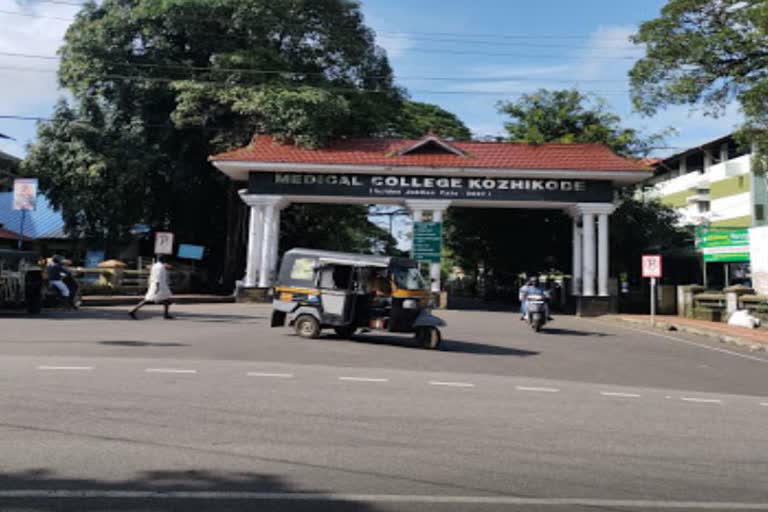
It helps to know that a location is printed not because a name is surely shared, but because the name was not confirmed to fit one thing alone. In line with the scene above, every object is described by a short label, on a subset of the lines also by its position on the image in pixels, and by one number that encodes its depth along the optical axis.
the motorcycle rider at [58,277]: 18.67
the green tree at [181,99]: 28.92
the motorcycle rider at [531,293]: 17.86
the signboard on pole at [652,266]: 21.59
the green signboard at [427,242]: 26.42
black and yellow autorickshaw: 13.42
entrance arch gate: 26.59
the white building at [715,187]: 42.97
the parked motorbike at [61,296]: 18.70
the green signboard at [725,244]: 25.98
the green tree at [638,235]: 32.53
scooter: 17.61
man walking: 16.38
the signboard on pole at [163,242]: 23.91
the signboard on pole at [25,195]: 20.72
